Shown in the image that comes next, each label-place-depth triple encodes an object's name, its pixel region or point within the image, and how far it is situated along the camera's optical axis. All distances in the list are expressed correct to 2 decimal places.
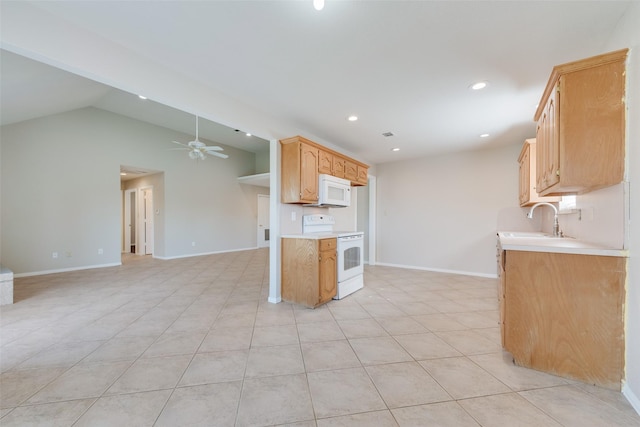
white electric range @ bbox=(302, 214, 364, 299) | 3.50
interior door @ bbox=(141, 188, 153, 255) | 7.28
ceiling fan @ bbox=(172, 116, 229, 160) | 4.74
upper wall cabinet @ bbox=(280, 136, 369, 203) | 3.24
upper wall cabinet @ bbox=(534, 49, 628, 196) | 1.60
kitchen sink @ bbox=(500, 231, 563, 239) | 3.06
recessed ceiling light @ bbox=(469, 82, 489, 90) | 2.50
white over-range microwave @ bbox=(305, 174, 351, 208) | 3.54
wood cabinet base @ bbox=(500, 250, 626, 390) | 1.58
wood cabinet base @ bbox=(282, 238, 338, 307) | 3.10
